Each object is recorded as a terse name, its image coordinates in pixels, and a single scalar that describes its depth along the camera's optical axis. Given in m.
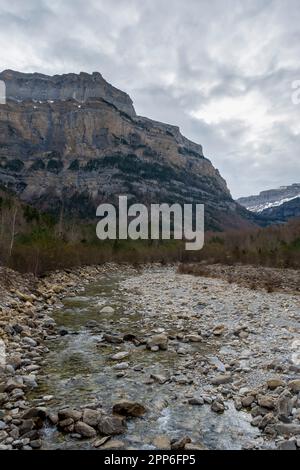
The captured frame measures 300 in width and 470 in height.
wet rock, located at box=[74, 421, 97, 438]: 5.91
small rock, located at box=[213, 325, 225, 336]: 12.72
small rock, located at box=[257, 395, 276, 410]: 6.82
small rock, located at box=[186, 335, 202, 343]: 11.99
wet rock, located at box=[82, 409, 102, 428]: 6.21
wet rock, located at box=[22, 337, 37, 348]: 10.66
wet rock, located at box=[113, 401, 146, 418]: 6.71
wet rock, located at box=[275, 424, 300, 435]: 5.80
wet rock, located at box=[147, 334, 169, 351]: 11.14
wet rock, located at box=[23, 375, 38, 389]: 7.80
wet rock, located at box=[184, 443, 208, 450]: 5.54
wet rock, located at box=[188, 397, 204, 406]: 7.18
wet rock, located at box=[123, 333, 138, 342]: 11.98
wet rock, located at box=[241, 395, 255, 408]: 7.03
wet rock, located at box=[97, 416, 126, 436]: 6.02
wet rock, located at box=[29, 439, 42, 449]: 5.50
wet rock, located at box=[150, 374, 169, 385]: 8.35
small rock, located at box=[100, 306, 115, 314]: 17.34
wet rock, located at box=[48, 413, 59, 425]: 6.29
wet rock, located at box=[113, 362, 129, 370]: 9.26
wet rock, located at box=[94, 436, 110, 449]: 5.63
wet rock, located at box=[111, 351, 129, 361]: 10.05
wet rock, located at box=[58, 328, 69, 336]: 12.53
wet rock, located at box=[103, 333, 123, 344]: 11.71
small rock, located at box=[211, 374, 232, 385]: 8.18
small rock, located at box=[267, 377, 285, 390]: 7.65
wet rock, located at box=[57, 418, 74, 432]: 6.05
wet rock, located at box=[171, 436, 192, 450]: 5.58
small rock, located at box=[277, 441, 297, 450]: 5.39
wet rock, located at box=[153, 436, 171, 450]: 5.62
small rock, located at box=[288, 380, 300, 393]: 7.38
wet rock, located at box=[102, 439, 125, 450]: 5.57
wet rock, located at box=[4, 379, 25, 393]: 7.54
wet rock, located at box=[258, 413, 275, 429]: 6.17
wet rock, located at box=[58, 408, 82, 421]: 6.31
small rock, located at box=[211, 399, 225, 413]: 6.88
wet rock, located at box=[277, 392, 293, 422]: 6.30
